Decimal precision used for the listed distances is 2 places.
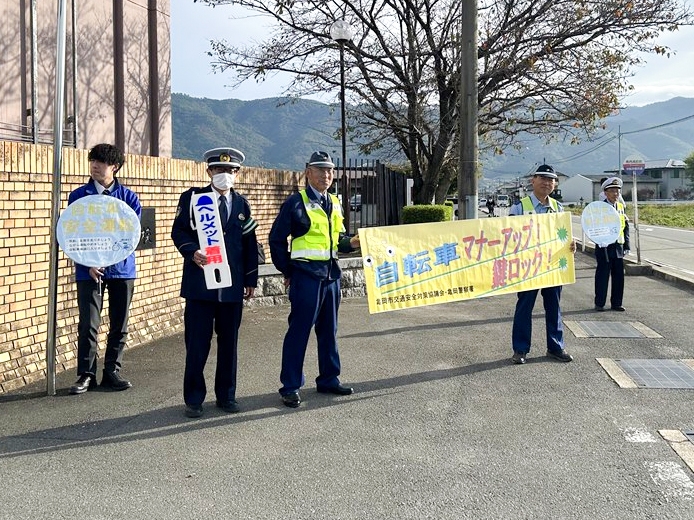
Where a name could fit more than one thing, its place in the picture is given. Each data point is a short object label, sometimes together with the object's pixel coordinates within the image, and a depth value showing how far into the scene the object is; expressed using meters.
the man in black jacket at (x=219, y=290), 5.14
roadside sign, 16.88
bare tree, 16.23
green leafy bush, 14.84
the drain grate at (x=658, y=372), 5.86
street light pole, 13.18
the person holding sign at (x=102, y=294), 5.65
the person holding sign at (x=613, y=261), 9.85
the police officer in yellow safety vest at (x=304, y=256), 5.41
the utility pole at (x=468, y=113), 10.50
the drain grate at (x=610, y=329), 8.00
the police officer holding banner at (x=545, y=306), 6.74
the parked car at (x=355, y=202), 15.59
